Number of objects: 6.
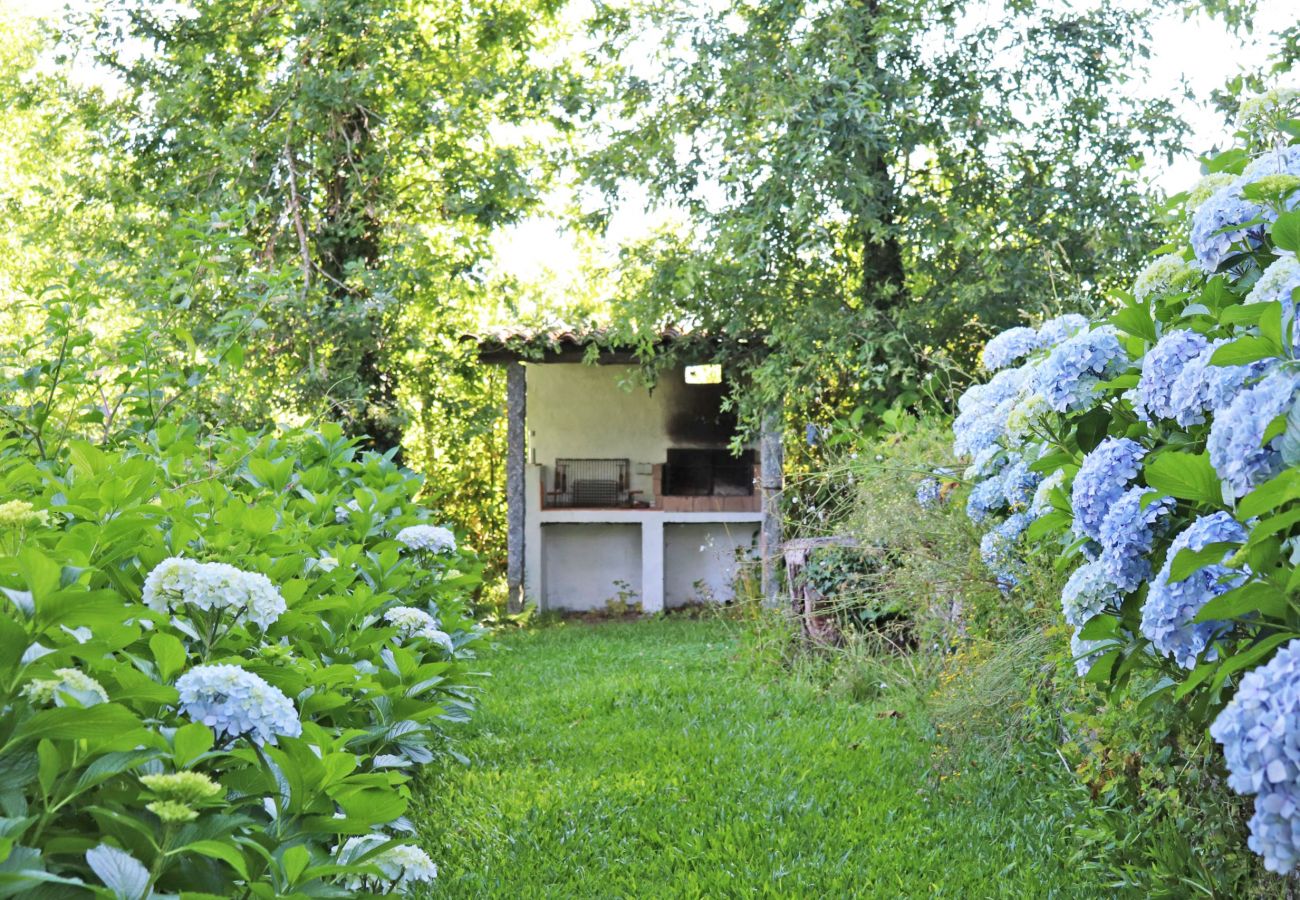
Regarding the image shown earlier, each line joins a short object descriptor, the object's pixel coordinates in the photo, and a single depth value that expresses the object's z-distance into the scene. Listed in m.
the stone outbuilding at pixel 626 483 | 13.08
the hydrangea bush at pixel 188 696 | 1.60
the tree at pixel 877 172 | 9.11
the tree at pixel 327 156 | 10.09
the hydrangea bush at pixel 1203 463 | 1.60
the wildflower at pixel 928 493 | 5.44
